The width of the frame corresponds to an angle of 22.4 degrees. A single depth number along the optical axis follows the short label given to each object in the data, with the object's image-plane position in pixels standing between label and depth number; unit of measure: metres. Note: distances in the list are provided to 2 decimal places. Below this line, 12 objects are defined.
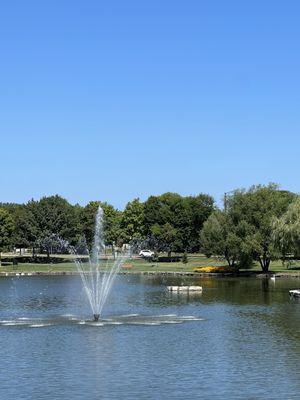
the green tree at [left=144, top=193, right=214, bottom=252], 154.00
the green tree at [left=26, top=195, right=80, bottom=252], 146.75
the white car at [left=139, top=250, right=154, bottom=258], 163.12
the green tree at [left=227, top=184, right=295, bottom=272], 104.19
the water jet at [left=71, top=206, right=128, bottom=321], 59.95
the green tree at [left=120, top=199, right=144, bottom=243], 176.06
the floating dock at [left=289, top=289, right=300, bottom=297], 70.50
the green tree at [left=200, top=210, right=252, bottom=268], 105.69
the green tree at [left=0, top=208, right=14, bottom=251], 136.50
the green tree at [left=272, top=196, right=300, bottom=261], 85.94
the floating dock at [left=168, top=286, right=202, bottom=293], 77.62
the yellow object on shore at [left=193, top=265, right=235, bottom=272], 109.06
